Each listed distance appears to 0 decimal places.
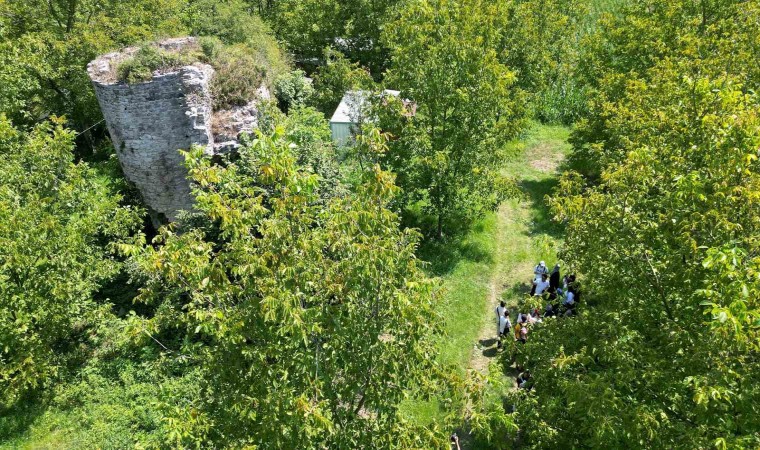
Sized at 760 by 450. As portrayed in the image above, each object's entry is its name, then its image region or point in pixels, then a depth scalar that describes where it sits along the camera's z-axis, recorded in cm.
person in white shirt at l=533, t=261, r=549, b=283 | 1477
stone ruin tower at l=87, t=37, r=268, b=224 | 1605
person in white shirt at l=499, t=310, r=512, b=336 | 1373
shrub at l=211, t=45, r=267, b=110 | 1745
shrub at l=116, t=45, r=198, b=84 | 1600
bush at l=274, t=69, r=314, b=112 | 2012
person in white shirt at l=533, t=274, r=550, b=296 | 1455
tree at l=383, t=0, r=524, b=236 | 1530
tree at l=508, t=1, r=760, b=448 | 580
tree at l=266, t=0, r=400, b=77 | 2545
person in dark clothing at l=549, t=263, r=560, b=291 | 1485
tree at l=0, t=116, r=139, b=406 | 1189
